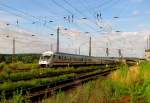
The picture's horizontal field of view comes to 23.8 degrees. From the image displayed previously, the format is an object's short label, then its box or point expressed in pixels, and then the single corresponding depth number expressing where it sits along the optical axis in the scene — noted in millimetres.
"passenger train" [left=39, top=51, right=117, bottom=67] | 53662
